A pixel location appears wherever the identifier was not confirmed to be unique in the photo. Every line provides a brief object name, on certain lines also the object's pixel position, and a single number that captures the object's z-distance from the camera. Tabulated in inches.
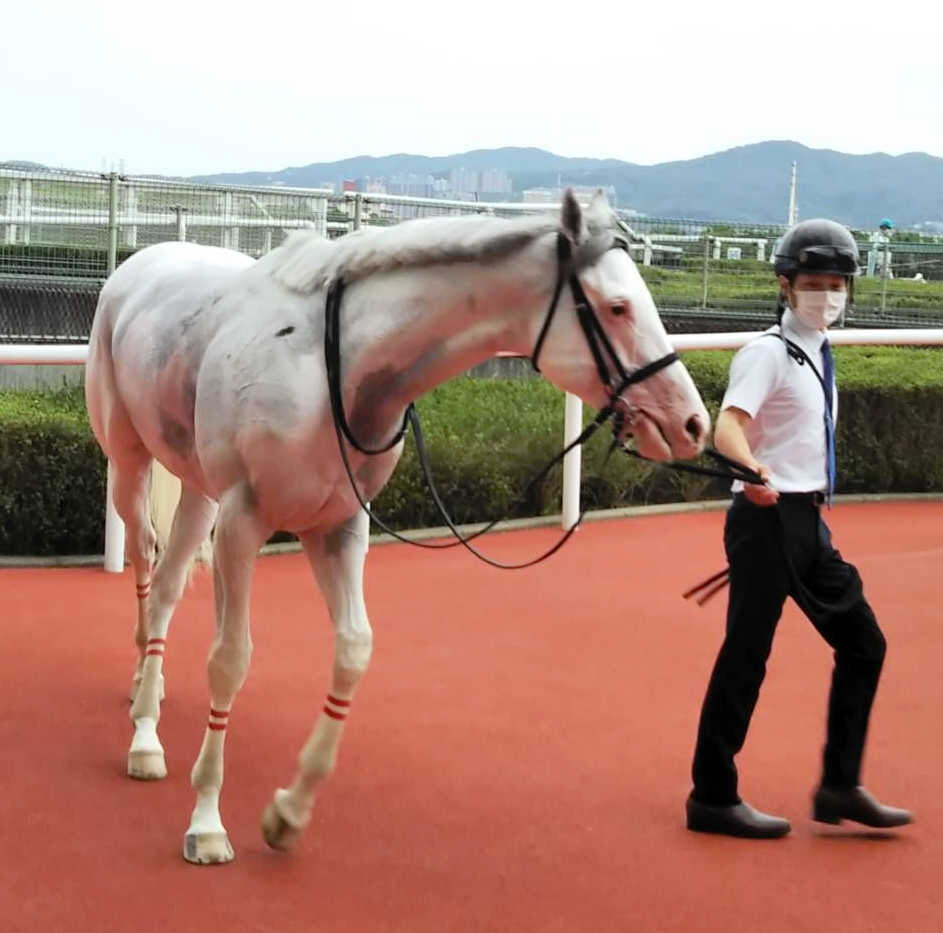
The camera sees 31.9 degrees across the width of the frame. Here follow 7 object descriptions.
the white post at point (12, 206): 505.0
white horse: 145.9
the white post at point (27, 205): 494.9
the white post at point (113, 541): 287.3
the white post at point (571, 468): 331.6
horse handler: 170.1
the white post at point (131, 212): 505.3
